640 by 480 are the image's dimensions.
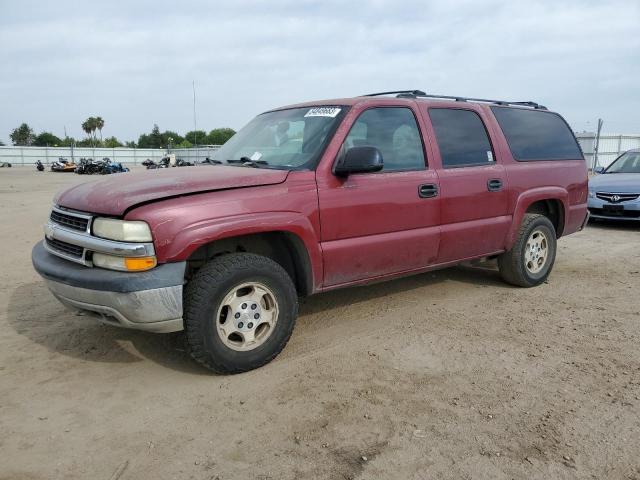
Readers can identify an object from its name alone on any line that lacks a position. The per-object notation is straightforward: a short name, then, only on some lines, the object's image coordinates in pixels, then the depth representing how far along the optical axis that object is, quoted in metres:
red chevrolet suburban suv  3.13
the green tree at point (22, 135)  95.75
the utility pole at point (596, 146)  20.13
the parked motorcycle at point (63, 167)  42.34
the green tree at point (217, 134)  91.96
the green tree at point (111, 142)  102.19
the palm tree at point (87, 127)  103.93
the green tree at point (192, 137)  89.01
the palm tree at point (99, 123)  103.56
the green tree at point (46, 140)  97.81
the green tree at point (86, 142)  99.99
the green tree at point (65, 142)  93.75
